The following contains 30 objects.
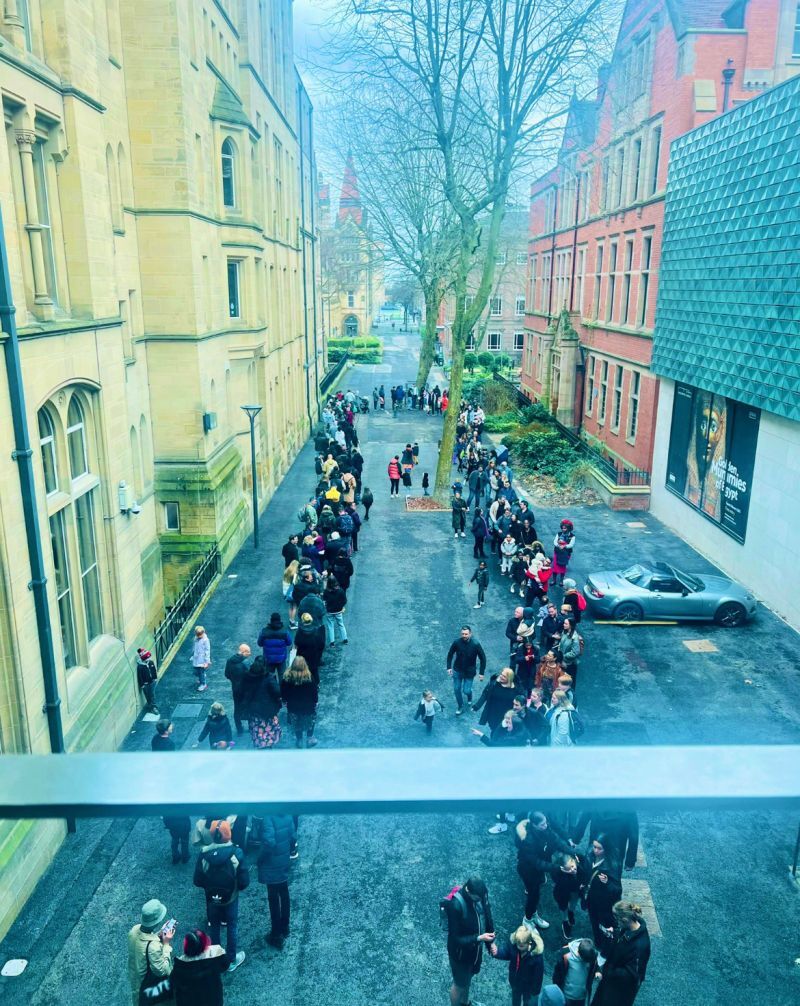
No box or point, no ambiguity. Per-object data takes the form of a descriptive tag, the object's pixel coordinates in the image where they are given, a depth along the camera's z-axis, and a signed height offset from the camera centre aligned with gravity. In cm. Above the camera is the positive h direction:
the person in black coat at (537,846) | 822 -549
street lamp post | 2258 -558
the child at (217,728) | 1047 -557
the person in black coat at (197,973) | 625 -512
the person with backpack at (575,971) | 679 -565
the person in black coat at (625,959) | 648 -522
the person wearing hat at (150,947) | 641 -509
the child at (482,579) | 1752 -614
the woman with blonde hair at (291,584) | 1659 -601
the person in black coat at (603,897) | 749 -547
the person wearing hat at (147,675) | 1300 -604
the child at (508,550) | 1927 -604
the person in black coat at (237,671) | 1166 -541
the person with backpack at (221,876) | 771 -546
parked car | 1717 -638
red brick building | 2405 +374
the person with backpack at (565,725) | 1012 -528
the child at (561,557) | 1869 -607
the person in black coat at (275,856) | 805 -547
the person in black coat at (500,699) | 1093 -536
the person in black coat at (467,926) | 699 -536
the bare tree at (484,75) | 2252 +598
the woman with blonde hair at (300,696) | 1133 -563
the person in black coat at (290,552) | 1769 -558
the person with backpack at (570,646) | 1304 -557
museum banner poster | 1977 -433
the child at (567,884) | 817 -596
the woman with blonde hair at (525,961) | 684 -558
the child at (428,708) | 1202 -608
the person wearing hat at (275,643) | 1341 -568
